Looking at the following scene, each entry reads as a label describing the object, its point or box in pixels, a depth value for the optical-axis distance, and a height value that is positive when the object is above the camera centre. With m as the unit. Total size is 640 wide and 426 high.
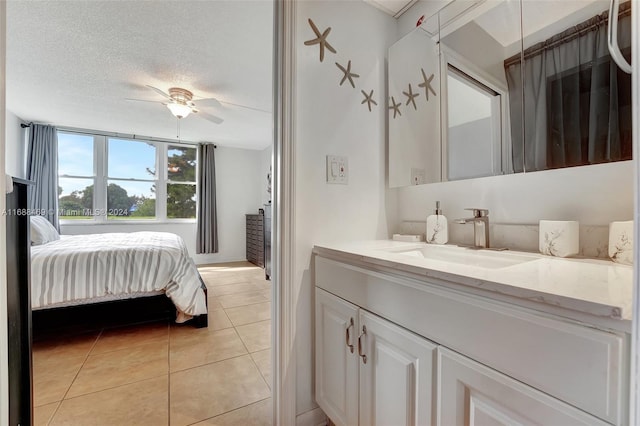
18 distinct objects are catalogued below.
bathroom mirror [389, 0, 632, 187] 0.88 +0.47
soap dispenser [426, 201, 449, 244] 1.31 -0.08
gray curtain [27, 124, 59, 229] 3.75 +0.59
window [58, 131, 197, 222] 4.21 +0.54
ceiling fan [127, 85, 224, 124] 2.81 +1.21
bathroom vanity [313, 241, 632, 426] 0.47 -0.29
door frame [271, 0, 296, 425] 1.18 -0.01
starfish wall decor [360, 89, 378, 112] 1.43 +0.60
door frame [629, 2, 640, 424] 0.35 -0.01
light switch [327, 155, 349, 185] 1.32 +0.21
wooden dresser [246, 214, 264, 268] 4.64 -0.50
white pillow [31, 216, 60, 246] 2.46 -0.20
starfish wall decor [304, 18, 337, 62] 1.26 +0.81
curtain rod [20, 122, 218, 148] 4.08 +1.24
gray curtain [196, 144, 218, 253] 5.00 +0.28
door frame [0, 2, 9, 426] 0.74 -0.12
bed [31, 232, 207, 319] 2.00 -0.50
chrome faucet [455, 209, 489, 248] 1.15 -0.06
